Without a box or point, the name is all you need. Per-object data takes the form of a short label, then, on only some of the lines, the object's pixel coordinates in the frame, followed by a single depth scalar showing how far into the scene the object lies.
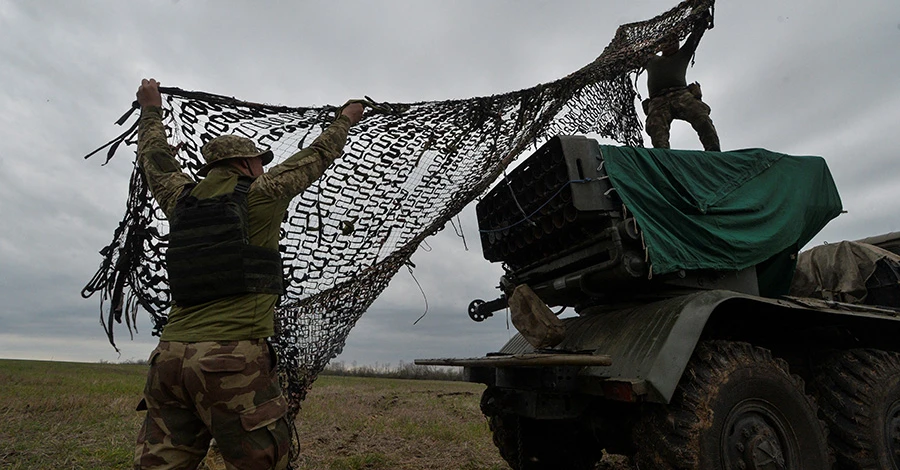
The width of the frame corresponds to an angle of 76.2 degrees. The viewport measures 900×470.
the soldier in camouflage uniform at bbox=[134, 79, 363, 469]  2.42
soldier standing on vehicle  5.81
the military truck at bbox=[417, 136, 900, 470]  3.35
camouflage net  3.30
